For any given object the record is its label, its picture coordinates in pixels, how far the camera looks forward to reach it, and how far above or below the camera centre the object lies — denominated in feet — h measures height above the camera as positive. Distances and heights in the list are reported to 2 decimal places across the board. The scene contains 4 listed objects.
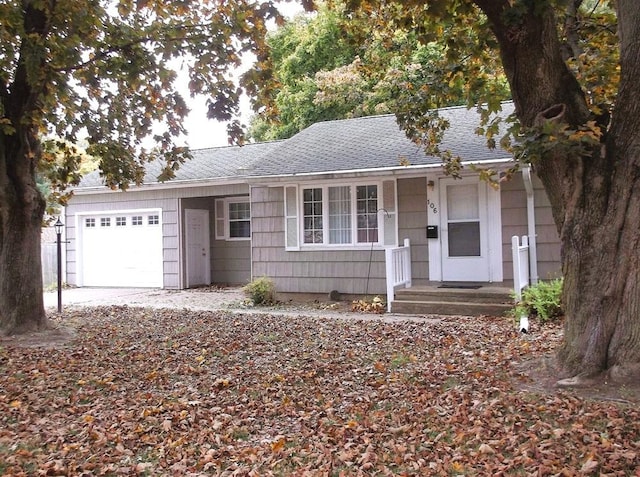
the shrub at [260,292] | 38.27 -2.90
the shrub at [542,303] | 27.66 -2.94
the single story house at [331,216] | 34.14 +2.26
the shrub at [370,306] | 34.42 -3.66
